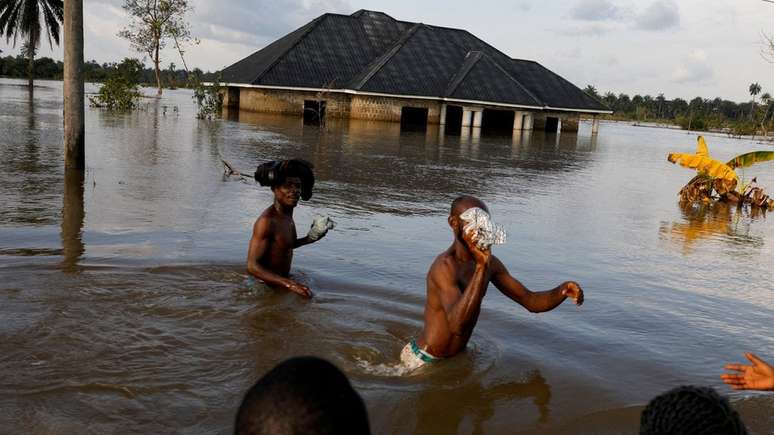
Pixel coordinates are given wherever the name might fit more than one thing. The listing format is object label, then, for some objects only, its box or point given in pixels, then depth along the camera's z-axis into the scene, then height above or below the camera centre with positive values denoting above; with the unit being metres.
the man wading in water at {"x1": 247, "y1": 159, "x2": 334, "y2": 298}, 4.97 -0.82
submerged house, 31.66 +1.82
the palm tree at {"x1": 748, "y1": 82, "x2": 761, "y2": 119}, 89.44 +6.82
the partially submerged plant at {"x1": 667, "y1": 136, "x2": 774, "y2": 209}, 11.69 -0.69
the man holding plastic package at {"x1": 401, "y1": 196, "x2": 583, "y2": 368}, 3.28 -0.84
